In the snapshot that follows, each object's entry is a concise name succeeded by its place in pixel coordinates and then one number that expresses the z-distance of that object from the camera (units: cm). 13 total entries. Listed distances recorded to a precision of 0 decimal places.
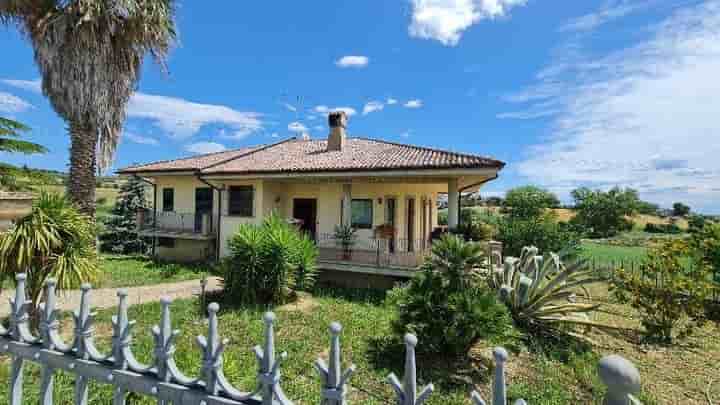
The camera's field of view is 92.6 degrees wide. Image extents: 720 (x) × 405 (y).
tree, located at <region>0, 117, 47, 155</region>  1081
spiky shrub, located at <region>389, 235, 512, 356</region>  511
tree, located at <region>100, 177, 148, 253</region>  2117
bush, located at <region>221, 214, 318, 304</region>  822
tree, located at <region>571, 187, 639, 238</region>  4031
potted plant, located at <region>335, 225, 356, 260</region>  1155
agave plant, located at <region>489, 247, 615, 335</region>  644
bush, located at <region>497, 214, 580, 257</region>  1602
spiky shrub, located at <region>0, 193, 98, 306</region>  500
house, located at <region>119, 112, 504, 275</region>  1083
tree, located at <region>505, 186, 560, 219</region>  3606
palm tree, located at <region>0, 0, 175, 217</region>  1062
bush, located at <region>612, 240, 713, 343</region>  692
